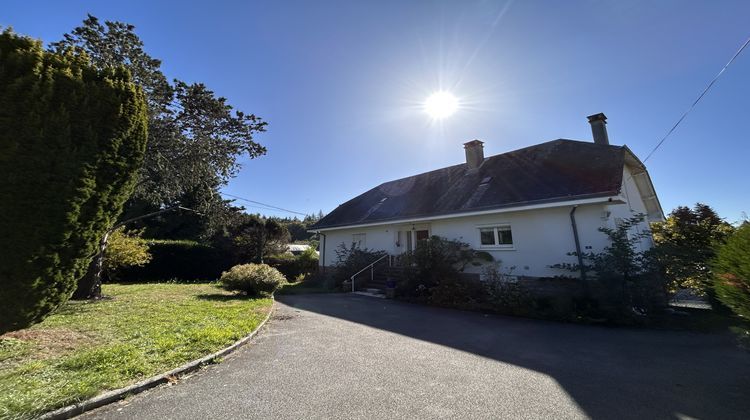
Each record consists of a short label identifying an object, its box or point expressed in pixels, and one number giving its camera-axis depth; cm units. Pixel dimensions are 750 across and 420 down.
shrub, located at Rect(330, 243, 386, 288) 1548
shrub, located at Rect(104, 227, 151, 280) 1340
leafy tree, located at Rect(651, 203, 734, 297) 802
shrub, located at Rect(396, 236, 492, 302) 1140
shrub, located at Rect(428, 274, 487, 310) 1026
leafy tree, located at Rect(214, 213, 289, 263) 2125
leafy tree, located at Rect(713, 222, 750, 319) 361
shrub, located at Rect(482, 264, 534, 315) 907
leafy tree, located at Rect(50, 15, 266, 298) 928
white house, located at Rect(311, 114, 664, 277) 1004
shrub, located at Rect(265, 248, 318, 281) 2153
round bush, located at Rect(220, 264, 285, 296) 1109
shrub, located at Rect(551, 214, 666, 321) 783
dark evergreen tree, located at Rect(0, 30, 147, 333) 398
